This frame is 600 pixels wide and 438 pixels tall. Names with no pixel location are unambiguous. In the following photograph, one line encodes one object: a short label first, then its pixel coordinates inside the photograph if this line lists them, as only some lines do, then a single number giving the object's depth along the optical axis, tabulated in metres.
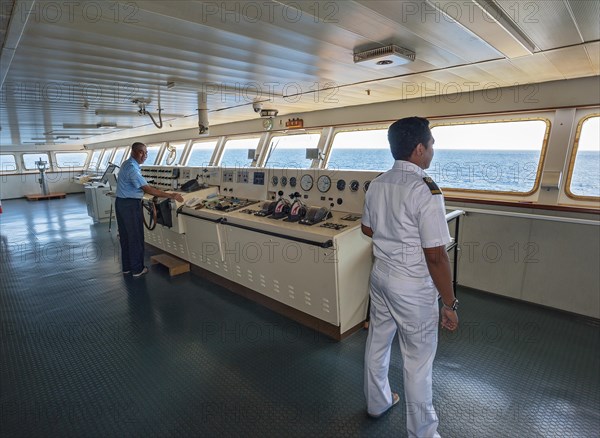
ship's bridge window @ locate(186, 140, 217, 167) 7.90
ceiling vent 2.18
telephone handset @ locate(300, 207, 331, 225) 2.74
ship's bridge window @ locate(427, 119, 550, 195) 3.43
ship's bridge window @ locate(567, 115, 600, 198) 3.02
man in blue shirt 3.77
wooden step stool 4.03
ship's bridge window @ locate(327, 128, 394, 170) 4.99
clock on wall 5.60
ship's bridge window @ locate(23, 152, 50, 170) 12.33
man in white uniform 1.39
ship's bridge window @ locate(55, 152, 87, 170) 13.46
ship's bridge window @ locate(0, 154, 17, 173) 11.96
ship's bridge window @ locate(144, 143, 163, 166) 10.00
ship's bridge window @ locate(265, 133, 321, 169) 6.08
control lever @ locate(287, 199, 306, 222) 2.86
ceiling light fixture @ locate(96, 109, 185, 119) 5.04
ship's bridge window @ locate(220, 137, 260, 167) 7.07
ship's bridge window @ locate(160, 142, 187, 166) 8.60
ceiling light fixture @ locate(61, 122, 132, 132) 6.45
